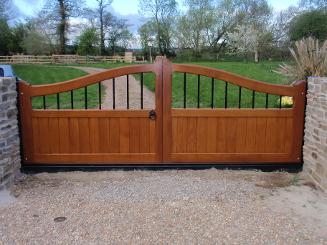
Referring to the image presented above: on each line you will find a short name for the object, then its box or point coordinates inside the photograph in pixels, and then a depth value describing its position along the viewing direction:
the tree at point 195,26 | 37.12
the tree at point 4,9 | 24.89
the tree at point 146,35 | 38.88
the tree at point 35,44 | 38.38
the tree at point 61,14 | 38.28
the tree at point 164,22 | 38.38
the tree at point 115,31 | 41.81
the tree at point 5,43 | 29.09
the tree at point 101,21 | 41.38
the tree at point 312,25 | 23.66
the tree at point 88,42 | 40.25
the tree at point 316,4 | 27.32
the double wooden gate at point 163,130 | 5.21
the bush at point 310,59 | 5.38
